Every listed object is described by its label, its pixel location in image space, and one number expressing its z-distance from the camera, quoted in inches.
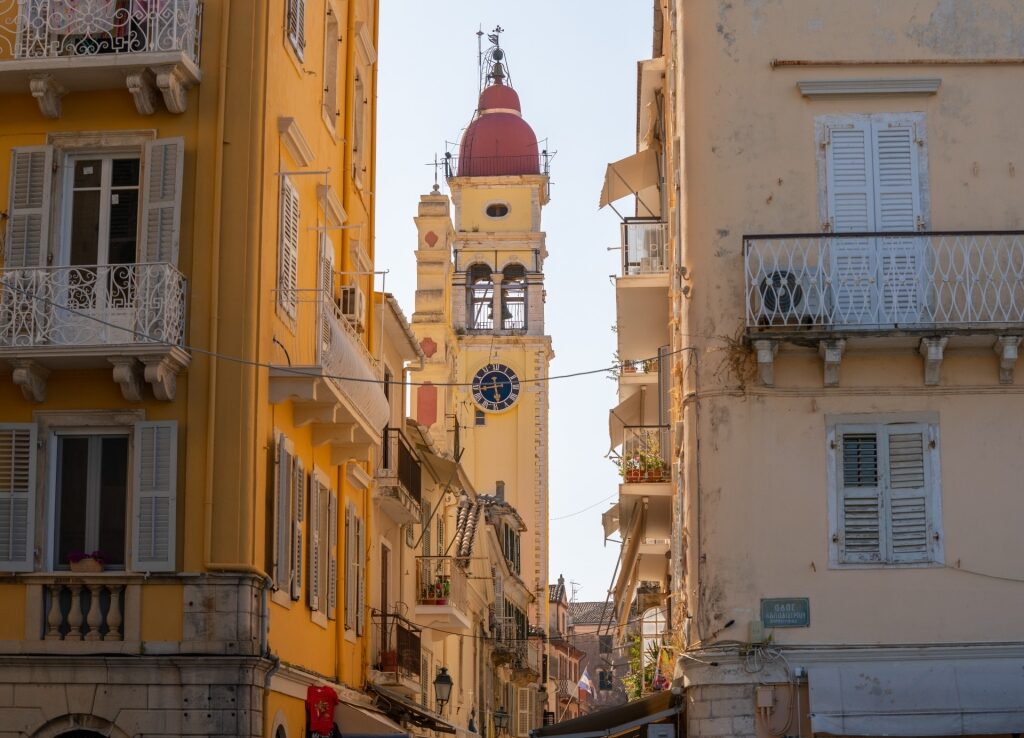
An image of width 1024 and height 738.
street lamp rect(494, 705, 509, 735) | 1772.4
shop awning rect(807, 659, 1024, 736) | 731.4
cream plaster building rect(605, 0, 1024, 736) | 753.0
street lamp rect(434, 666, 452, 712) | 1214.3
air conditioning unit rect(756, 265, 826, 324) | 777.6
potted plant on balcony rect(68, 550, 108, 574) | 776.3
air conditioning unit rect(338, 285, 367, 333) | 1012.5
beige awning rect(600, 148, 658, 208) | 1097.4
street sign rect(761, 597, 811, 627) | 759.0
